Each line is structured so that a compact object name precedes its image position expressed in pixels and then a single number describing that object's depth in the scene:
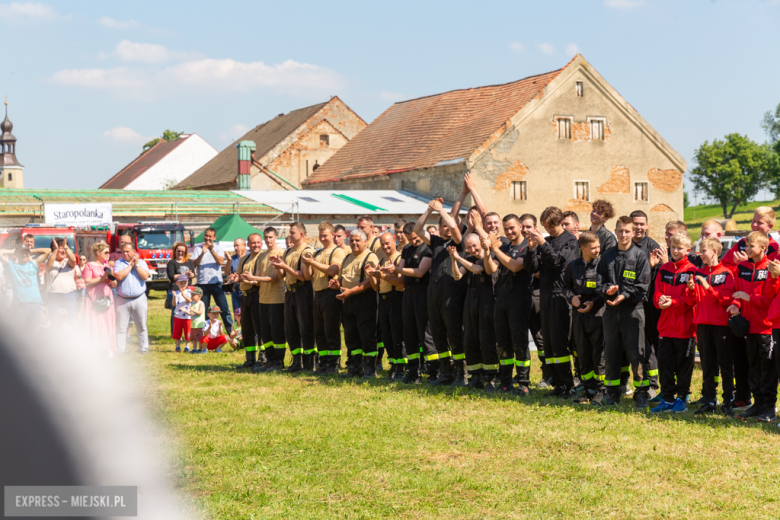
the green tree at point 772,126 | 96.25
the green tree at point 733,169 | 80.38
